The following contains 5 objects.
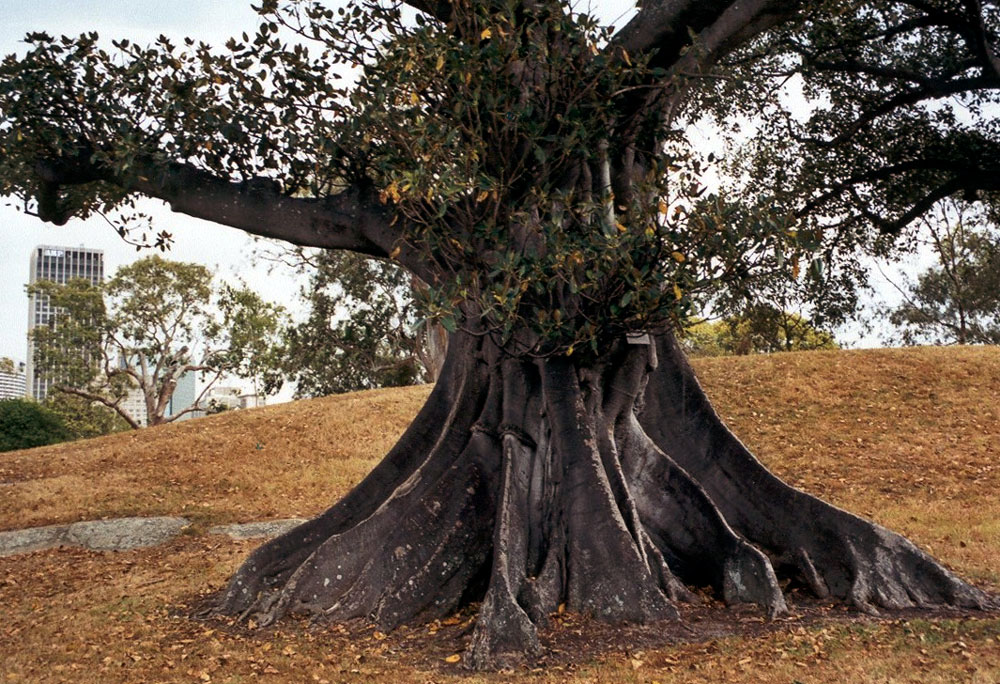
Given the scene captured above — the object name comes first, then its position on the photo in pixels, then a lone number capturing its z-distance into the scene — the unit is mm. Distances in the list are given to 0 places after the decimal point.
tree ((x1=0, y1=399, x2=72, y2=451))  28172
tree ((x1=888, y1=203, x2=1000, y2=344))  35812
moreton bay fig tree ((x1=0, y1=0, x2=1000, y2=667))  8531
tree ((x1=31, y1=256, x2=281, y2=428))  39469
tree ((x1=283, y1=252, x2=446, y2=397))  35219
